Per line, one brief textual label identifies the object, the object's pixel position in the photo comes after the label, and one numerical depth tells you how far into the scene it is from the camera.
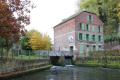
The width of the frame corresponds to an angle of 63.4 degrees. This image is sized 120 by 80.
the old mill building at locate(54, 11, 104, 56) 21.14
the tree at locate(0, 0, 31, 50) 6.57
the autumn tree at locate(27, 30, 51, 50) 20.81
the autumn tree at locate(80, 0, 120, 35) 23.14
